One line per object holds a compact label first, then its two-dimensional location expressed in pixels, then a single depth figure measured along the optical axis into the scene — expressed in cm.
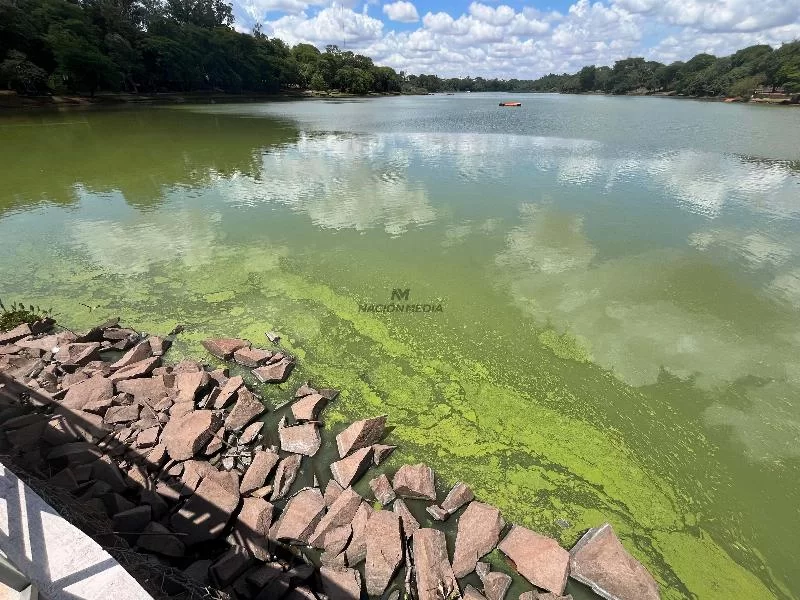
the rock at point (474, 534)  429
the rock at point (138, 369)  649
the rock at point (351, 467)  511
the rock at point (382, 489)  494
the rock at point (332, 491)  488
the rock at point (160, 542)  415
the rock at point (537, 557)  410
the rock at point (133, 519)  426
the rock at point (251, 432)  568
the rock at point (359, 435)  552
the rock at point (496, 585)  400
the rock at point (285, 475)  503
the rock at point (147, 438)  538
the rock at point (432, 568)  399
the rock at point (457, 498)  487
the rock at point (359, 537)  432
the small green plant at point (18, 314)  809
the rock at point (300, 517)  446
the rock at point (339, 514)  447
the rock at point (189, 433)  526
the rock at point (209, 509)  444
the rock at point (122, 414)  576
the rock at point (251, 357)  712
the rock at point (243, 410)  586
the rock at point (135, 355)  688
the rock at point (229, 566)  393
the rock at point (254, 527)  433
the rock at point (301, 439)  558
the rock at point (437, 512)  477
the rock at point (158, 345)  733
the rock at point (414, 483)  497
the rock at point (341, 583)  397
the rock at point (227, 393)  610
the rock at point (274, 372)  679
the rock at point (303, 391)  649
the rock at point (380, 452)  547
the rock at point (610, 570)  405
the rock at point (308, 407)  600
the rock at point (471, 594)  390
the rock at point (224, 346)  730
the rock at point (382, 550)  409
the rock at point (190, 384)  614
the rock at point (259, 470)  498
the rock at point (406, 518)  453
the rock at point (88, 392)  600
